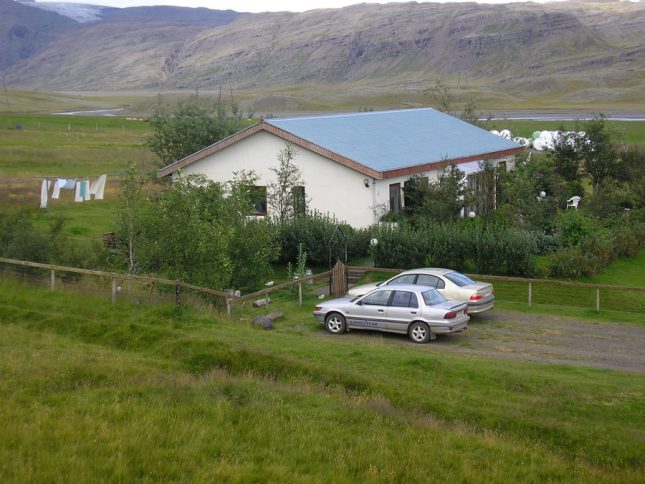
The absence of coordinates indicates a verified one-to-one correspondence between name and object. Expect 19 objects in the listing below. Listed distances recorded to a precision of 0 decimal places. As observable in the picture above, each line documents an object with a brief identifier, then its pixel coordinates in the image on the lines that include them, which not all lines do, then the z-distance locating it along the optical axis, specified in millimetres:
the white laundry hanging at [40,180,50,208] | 36500
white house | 30547
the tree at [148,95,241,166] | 39781
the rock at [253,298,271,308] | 22469
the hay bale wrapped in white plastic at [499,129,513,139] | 66062
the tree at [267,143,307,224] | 30953
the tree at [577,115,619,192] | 38562
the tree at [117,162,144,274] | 22672
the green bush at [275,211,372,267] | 27672
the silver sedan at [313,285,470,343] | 19016
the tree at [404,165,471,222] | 30266
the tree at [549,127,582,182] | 39438
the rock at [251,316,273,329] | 19781
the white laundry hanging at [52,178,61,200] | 37812
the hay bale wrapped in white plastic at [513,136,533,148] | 65625
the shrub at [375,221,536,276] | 25594
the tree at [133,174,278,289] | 21516
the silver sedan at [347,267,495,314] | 21203
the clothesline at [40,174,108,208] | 37953
